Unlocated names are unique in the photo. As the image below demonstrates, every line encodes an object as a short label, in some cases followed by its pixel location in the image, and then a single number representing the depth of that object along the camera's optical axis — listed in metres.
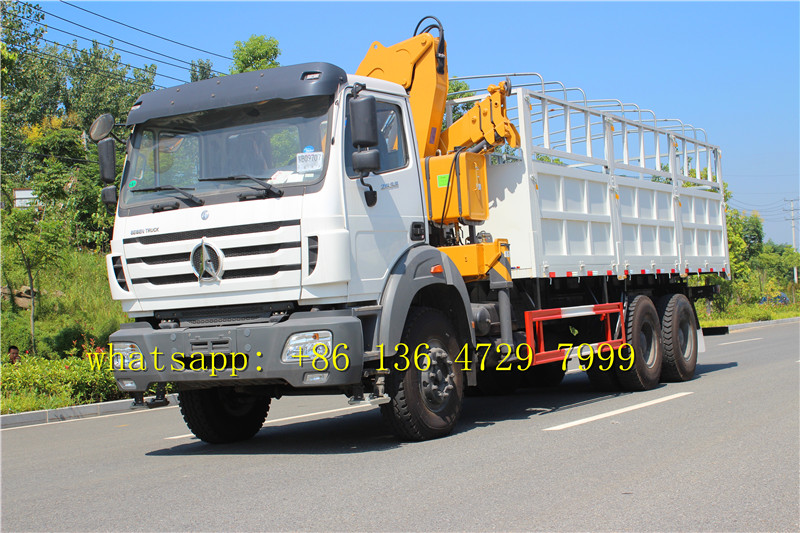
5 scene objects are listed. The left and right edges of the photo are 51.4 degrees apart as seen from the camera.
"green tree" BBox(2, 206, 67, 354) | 16.59
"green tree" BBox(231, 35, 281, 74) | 19.97
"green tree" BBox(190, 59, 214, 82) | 37.16
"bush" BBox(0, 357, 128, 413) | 12.30
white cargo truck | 6.66
